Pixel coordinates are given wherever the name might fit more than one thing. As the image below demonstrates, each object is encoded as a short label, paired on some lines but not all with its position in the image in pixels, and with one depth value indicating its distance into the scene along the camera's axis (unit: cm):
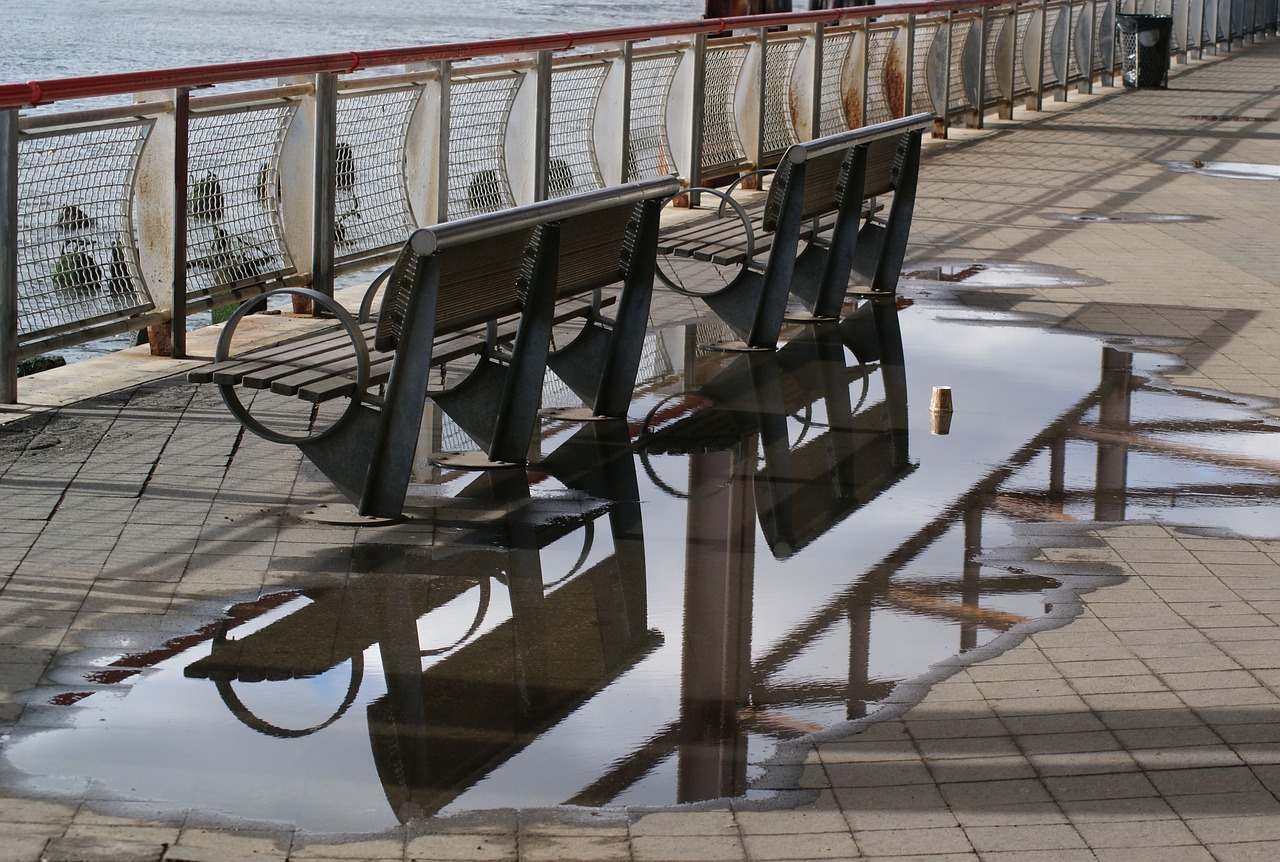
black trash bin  5556
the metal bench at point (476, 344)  1065
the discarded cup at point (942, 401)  1441
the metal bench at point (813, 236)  1624
